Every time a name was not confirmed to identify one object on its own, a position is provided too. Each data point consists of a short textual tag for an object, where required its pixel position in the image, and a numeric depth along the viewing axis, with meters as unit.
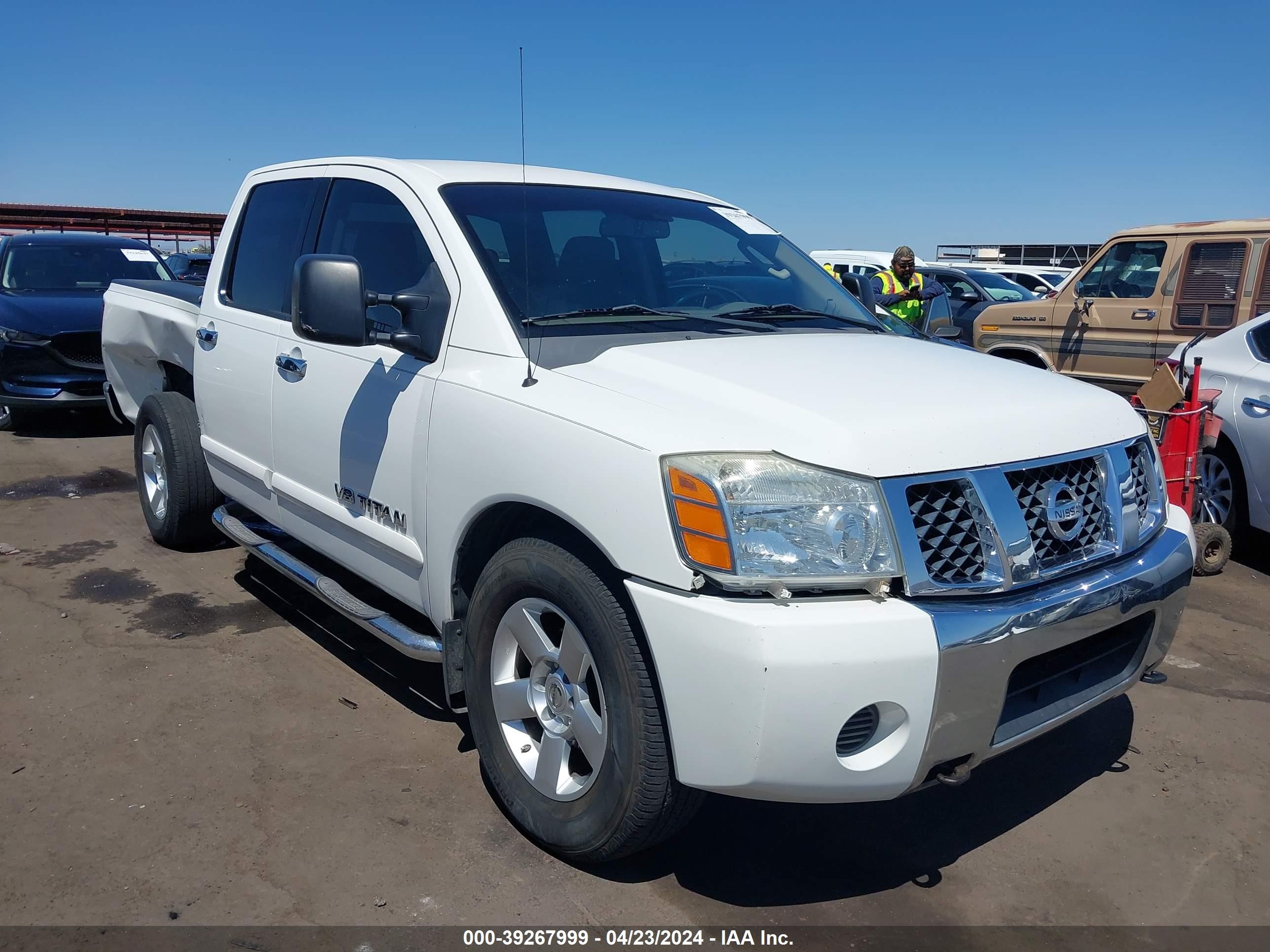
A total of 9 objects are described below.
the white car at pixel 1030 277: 19.36
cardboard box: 5.24
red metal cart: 5.30
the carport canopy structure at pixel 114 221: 19.20
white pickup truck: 2.23
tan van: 7.45
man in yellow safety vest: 9.10
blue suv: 8.66
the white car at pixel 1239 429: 5.54
